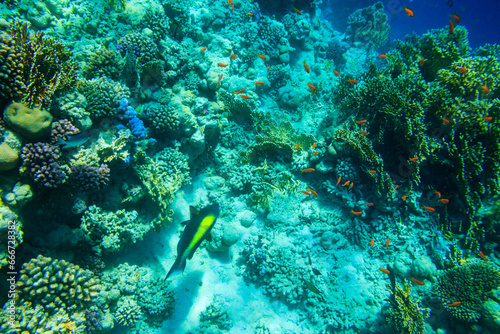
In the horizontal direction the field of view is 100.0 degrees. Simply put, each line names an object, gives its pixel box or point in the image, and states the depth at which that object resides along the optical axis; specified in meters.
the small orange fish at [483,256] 5.67
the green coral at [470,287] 5.04
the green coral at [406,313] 4.80
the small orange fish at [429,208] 5.79
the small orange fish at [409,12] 8.13
